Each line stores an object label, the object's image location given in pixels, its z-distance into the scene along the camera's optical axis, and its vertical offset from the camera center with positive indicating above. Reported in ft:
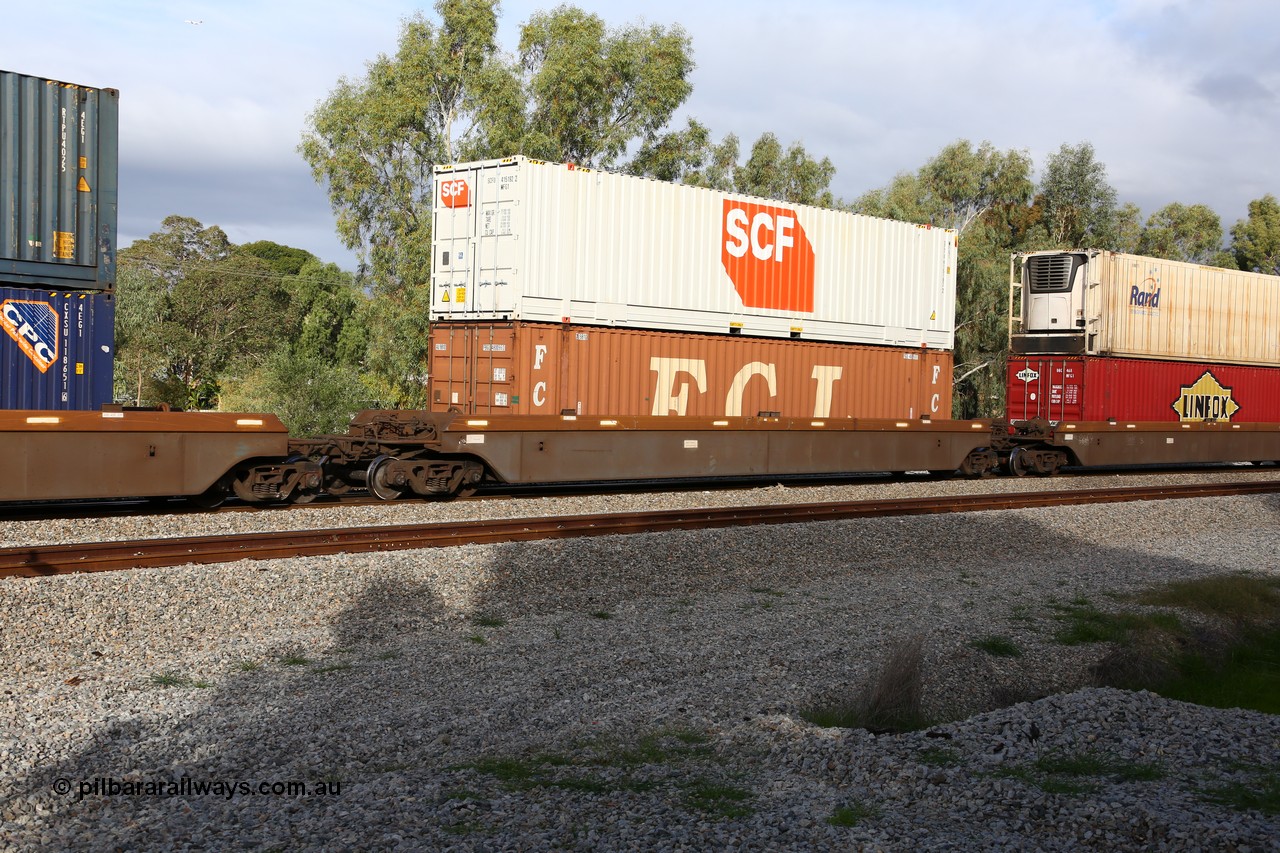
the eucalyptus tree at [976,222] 139.74 +29.12
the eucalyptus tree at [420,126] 113.09 +29.39
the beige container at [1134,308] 75.82 +8.00
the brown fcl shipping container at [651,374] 53.06 +1.73
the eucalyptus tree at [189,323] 140.05 +10.41
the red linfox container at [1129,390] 76.23 +2.02
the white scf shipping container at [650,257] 53.06 +7.88
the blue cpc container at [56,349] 41.14 +1.65
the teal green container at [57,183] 41.22 +8.10
